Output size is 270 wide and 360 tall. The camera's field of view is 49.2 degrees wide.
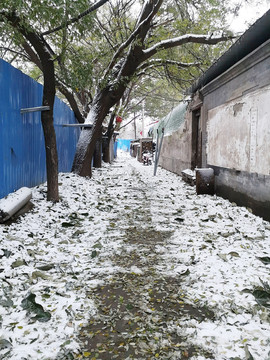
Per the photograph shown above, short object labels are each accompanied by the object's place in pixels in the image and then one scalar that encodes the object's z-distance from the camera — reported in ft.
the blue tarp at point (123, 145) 196.83
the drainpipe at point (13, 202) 13.67
